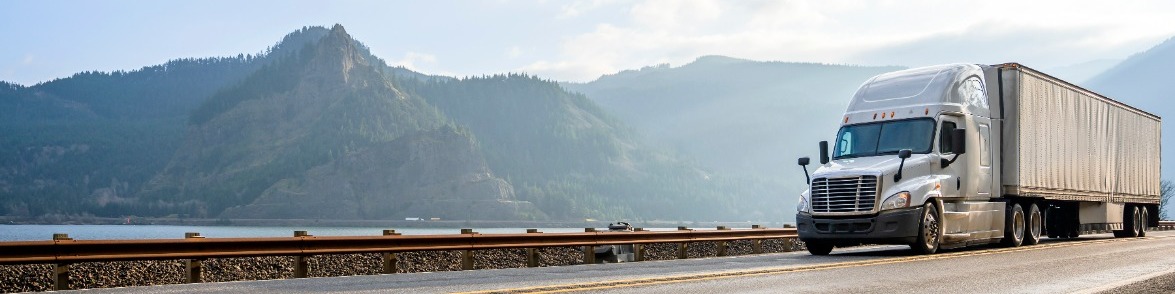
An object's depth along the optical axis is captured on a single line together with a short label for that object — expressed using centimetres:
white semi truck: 1986
